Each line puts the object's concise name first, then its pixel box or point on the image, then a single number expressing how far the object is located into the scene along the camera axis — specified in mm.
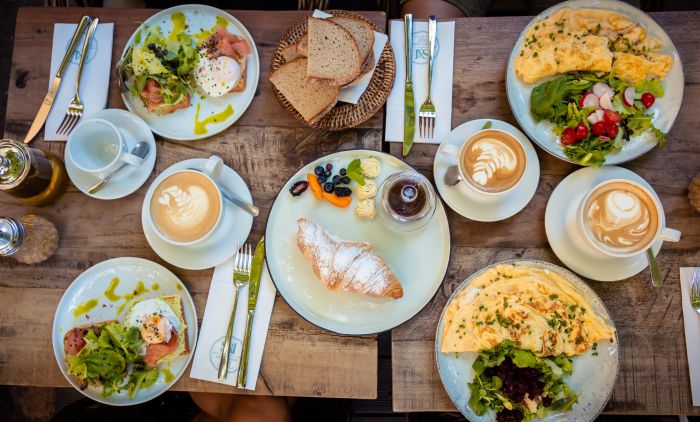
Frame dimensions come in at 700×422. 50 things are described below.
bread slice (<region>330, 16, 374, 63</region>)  1583
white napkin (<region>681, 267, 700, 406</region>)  1531
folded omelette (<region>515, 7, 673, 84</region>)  1556
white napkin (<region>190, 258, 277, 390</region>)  1564
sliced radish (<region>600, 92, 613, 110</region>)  1551
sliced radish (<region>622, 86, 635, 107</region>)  1553
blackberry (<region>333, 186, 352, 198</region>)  1593
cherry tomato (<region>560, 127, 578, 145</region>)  1542
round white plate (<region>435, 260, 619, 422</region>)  1467
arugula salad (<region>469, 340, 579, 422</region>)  1448
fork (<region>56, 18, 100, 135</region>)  1691
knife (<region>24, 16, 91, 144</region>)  1688
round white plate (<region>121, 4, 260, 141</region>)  1650
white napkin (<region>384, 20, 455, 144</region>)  1646
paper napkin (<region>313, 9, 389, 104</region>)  1591
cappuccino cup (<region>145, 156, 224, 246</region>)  1496
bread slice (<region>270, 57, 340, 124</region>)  1572
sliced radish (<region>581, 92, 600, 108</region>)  1554
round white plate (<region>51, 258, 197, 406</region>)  1568
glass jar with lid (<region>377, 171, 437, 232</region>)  1513
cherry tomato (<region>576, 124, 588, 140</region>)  1525
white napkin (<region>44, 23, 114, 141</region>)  1700
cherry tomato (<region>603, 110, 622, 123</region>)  1525
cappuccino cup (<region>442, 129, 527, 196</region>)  1479
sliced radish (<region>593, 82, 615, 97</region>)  1562
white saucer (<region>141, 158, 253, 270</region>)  1573
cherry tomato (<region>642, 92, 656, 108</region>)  1545
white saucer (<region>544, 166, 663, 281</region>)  1521
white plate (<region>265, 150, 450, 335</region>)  1546
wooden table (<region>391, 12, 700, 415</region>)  1547
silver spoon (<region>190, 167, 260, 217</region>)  1569
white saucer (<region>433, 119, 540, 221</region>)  1556
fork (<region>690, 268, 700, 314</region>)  1558
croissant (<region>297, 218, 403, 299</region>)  1489
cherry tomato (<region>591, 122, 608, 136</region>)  1516
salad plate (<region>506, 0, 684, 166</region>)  1534
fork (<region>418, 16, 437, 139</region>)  1639
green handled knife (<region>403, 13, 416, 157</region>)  1621
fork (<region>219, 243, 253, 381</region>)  1592
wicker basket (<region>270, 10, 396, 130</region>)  1605
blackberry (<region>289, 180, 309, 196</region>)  1587
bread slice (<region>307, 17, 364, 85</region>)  1535
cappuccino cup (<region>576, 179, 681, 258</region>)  1443
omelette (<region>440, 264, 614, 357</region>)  1480
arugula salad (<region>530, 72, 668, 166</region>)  1528
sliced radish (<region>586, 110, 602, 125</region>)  1529
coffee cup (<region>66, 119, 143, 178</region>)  1532
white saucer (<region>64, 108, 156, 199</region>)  1625
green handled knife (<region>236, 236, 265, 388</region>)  1551
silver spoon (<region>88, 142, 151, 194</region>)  1604
